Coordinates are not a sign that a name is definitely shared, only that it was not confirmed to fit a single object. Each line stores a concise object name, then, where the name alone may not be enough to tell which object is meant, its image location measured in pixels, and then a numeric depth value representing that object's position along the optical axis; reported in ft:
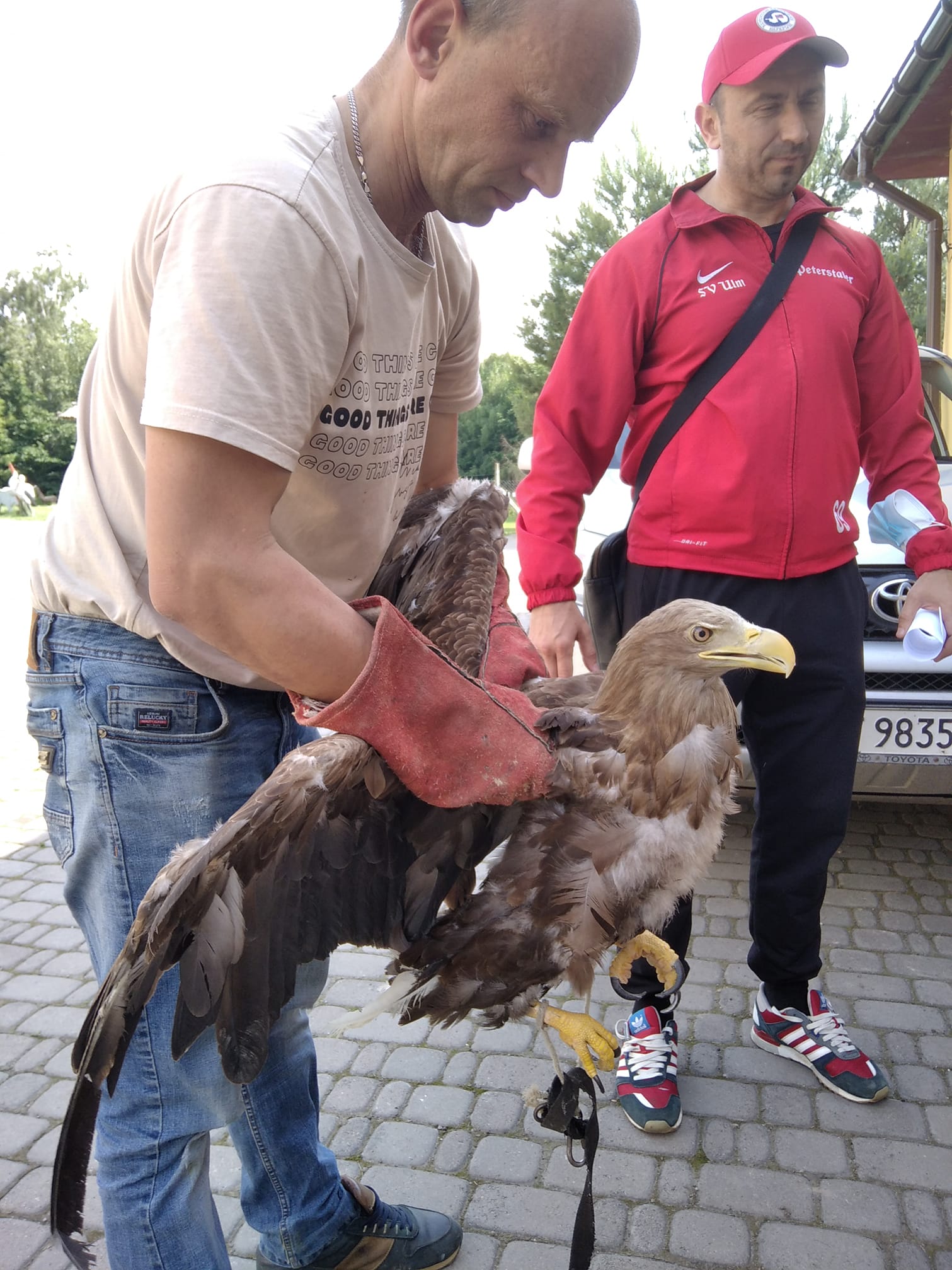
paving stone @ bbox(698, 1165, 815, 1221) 9.08
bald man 4.69
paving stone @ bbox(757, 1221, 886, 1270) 8.44
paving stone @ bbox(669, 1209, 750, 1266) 8.57
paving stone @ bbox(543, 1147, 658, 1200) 9.42
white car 13.30
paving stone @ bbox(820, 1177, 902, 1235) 8.84
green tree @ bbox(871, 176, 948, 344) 84.43
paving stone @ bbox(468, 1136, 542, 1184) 9.70
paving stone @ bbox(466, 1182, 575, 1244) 9.00
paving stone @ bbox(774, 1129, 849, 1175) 9.62
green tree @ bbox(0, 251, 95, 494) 161.38
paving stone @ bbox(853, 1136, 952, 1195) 9.31
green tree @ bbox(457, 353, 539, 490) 152.76
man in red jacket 9.35
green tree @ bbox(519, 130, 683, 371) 114.01
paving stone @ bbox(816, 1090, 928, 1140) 10.09
